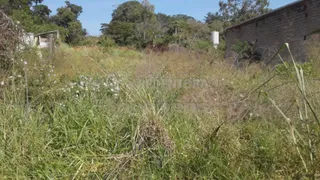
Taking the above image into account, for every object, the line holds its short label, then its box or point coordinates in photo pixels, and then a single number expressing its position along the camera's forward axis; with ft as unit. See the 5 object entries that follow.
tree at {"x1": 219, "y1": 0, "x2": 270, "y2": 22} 157.79
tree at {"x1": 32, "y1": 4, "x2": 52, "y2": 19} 155.12
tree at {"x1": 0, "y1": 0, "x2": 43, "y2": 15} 115.59
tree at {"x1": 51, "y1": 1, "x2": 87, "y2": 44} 122.31
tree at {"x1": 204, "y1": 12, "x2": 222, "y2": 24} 189.01
